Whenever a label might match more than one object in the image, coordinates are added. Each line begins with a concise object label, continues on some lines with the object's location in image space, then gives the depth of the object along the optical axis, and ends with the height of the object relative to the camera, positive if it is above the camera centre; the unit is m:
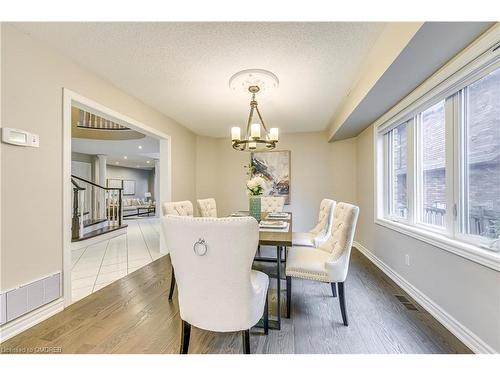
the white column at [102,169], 7.82 +0.64
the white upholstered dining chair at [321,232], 2.65 -0.59
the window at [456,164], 1.56 +0.21
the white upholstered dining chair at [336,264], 1.77 -0.65
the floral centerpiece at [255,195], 2.29 -0.08
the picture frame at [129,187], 11.86 -0.01
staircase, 4.46 -0.51
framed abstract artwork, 4.84 +0.39
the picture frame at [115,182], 10.95 +0.22
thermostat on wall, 1.61 +0.38
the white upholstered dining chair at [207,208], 3.16 -0.31
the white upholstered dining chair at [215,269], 1.09 -0.44
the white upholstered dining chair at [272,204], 3.94 -0.30
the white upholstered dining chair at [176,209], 2.26 -0.26
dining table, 1.60 -0.39
